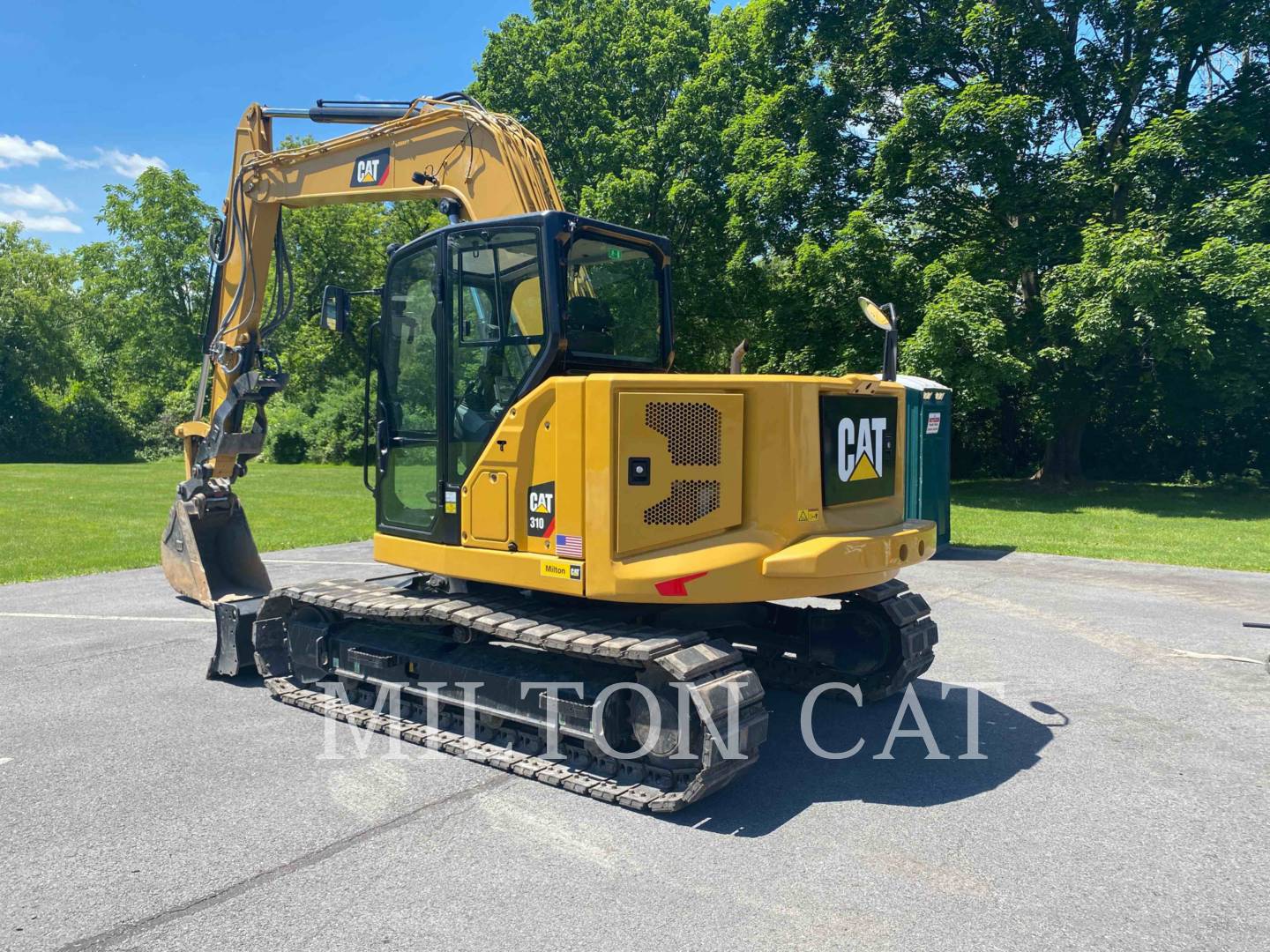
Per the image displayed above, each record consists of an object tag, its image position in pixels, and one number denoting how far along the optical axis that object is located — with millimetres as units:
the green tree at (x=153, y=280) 51375
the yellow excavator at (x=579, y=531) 4809
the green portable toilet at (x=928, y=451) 12484
